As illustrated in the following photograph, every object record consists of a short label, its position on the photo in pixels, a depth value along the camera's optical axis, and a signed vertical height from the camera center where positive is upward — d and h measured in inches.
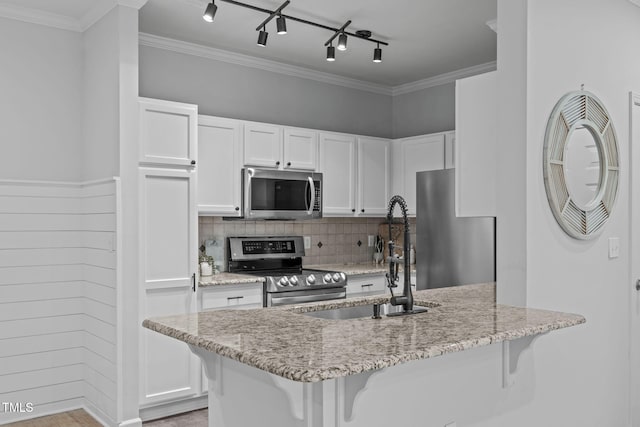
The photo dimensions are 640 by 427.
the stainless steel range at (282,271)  174.6 -19.2
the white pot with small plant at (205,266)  176.2 -16.0
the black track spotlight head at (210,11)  135.0 +49.2
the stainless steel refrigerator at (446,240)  163.0 -7.9
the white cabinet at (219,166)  171.0 +15.1
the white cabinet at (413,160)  201.6 +20.4
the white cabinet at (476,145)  108.5 +13.6
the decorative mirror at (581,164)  106.7 +10.1
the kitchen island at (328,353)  62.5 -16.0
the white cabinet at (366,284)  194.5 -24.7
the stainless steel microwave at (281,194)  179.5 +7.0
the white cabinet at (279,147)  181.5 +22.9
